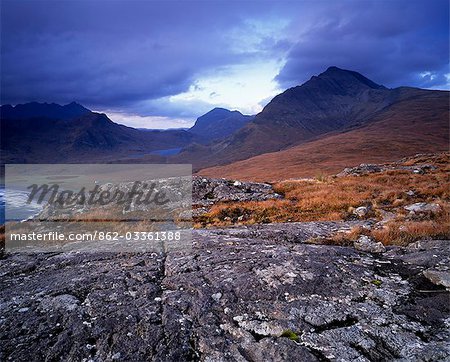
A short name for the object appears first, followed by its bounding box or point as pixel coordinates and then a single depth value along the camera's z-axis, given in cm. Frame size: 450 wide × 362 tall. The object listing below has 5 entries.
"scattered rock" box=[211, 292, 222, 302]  588
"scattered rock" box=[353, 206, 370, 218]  1417
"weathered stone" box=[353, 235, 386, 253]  888
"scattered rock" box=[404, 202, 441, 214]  1304
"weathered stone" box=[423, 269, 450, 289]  657
